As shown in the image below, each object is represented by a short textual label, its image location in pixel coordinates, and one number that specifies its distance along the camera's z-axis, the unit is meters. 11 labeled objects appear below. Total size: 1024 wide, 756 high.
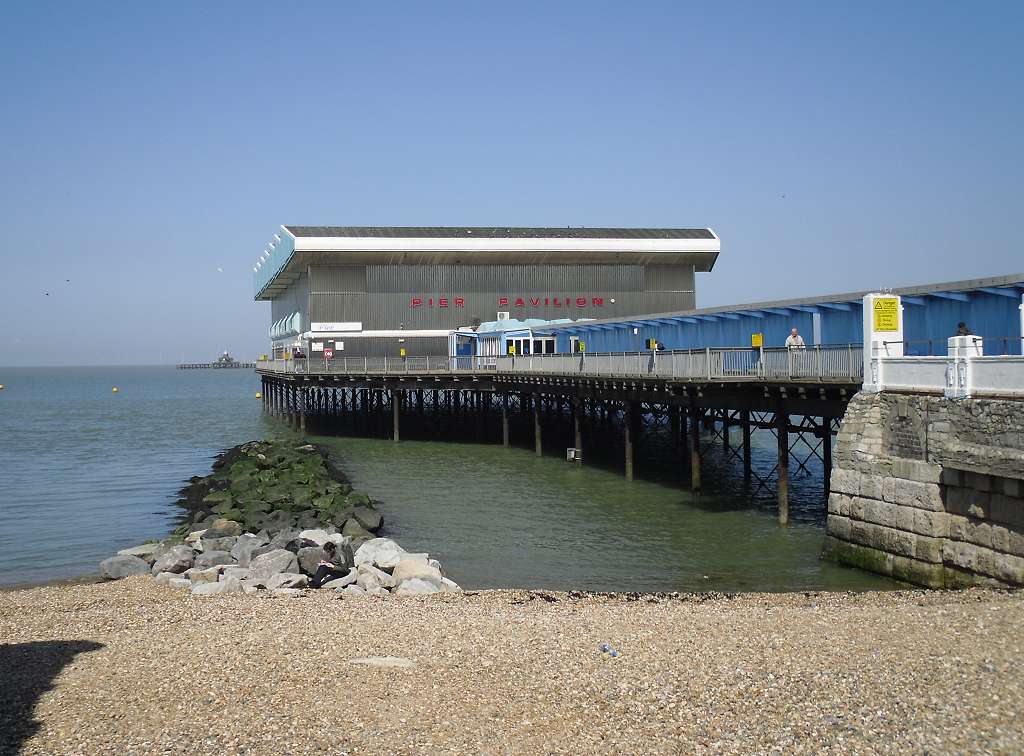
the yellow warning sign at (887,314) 17.88
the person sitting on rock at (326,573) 17.36
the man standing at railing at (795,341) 21.97
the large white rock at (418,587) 16.42
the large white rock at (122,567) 19.06
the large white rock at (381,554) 18.53
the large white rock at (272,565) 17.73
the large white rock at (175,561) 18.88
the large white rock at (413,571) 17.34
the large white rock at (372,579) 16.92
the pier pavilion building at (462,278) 59.03
